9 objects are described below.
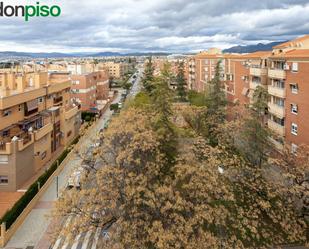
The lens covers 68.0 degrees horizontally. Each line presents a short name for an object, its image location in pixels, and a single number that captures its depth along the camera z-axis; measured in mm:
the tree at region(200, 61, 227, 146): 20639
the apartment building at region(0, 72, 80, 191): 16492
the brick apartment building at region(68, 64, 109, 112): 38533
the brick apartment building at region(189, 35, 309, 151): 17384
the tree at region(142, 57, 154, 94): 36694
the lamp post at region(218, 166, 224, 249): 8648
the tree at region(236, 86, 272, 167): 15055
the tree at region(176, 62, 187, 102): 43597
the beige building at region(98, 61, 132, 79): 93007
